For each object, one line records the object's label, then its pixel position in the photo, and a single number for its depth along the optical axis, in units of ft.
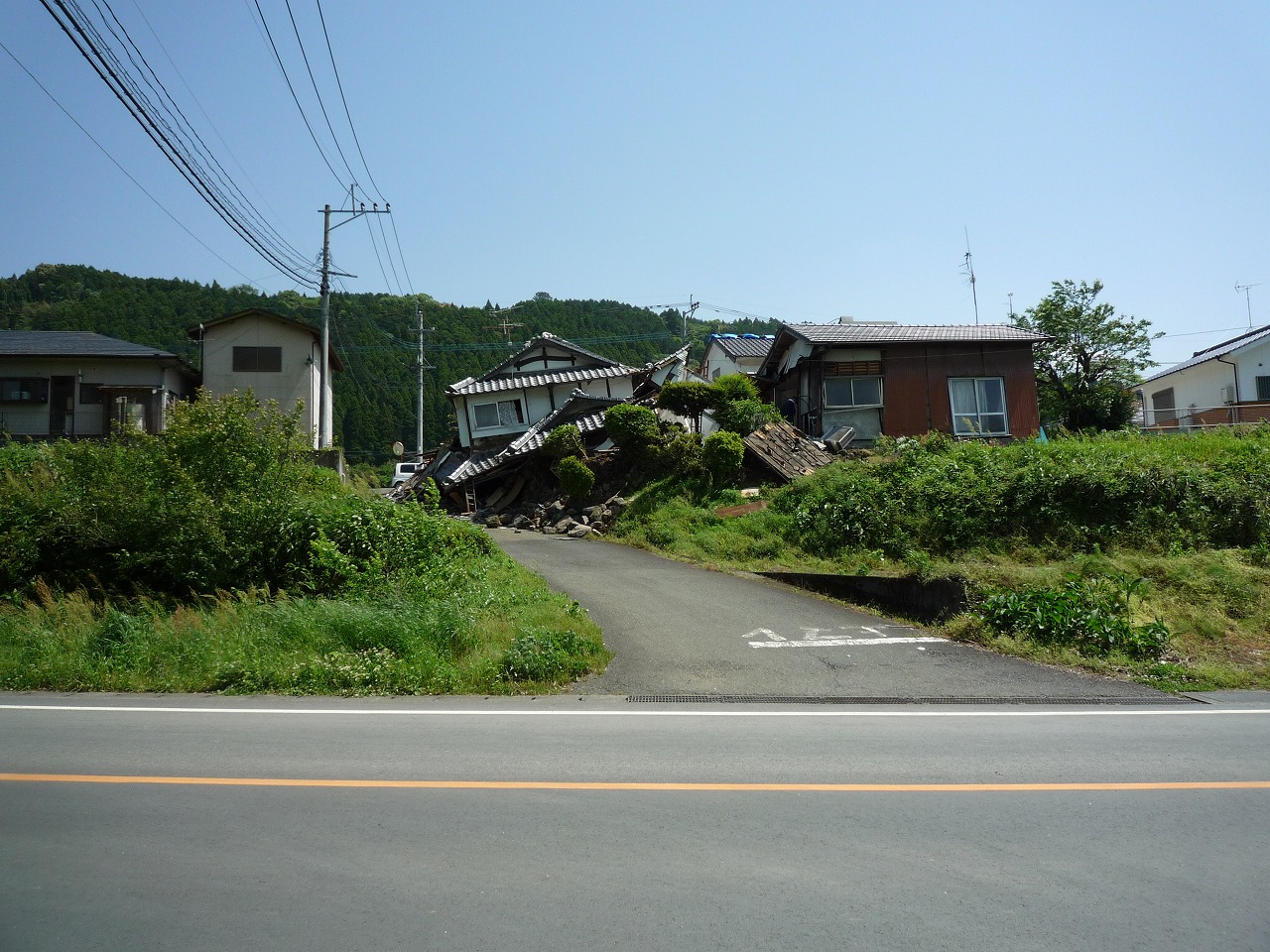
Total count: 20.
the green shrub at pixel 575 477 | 82.99
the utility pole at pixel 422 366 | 144.87
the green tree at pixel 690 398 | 82.17
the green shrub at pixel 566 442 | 87.86
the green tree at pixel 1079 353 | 110.42
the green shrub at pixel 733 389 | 82.02
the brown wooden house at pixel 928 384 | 86.48
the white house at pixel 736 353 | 147.84
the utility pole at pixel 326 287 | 94.27
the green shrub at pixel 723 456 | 73.97
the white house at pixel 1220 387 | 97.25
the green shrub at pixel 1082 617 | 34.09
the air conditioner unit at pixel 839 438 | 82.23
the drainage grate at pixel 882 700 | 28.22
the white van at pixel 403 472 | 133.16
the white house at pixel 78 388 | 99.30
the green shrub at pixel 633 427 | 82.07
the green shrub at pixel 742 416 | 79.41
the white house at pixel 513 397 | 114.21
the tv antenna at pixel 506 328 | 170.21
